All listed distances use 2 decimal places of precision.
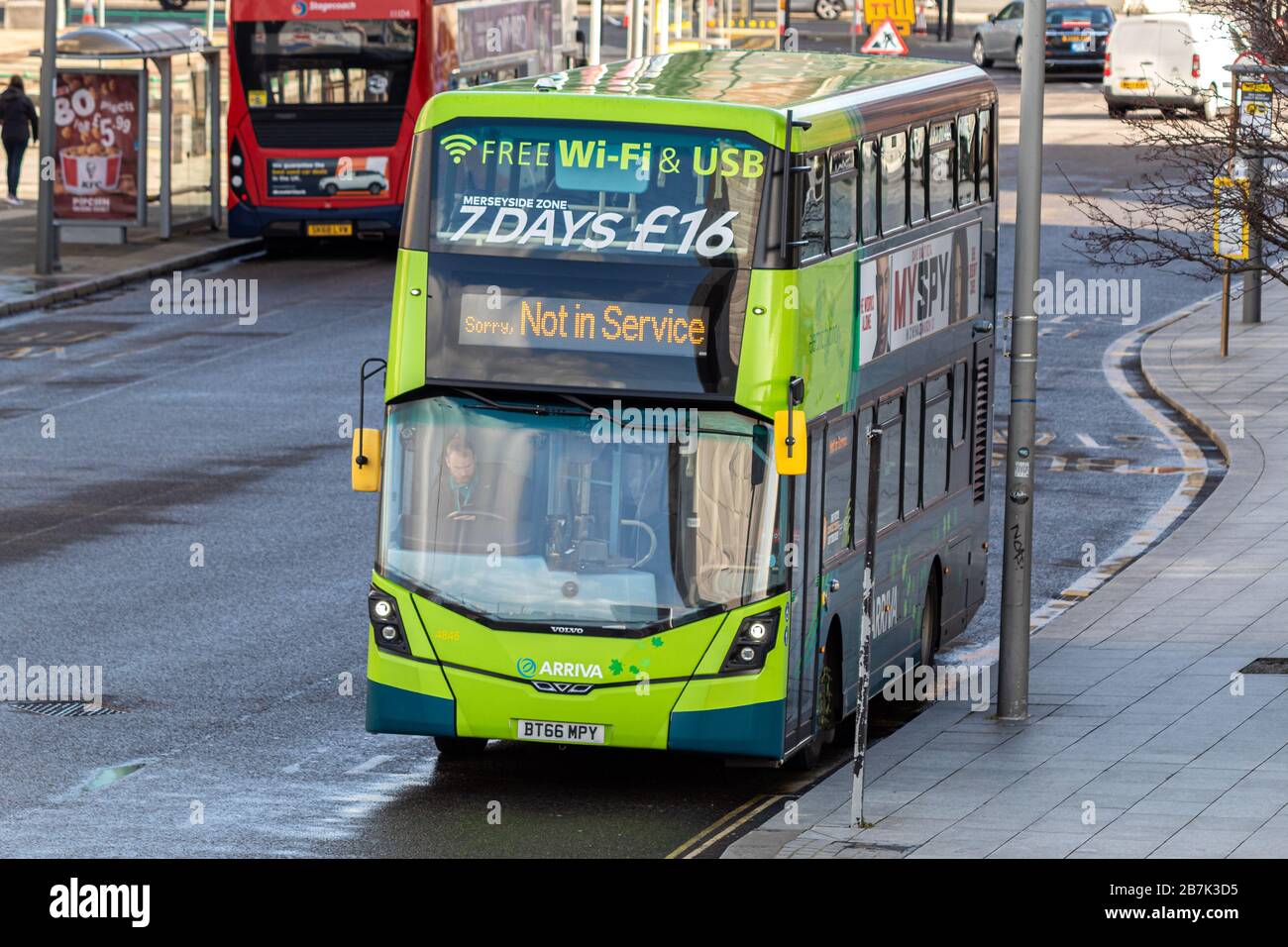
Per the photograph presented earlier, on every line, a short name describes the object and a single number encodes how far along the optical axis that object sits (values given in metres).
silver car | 63.44
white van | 53.53
